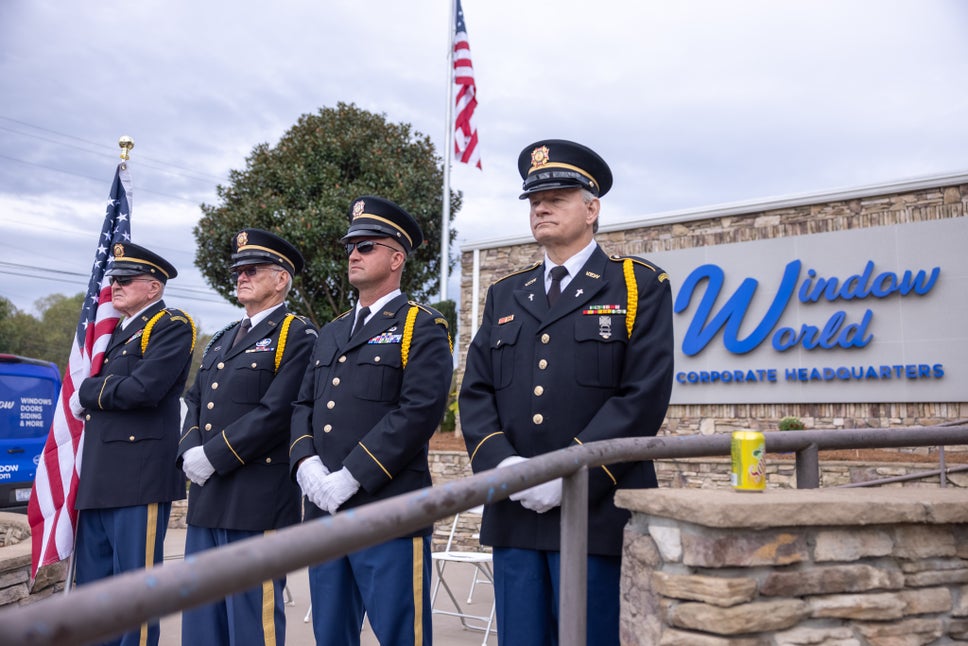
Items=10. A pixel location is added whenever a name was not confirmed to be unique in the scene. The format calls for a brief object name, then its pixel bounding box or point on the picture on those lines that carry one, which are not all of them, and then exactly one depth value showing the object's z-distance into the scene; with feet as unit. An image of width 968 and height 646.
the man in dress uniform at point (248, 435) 11.23
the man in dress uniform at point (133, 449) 12.92
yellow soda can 7.40
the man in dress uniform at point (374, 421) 9.62
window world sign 31.17
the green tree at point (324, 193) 54.65
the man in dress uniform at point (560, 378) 7.78
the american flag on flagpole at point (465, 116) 47.47
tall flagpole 46.50
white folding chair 17.44
